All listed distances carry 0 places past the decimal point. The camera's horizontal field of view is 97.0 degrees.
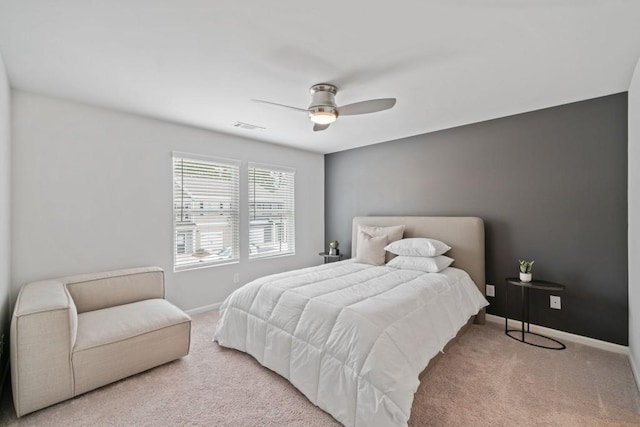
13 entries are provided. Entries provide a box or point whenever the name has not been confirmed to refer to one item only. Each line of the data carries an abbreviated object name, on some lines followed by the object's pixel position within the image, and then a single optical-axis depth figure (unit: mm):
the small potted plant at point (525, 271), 2902
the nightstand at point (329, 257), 4773
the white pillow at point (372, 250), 3670
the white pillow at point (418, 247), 3310
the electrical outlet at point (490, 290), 3414
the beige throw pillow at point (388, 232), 3854
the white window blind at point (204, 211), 3564
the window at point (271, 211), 4359
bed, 1641
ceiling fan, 2346
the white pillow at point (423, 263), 3168
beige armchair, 1826
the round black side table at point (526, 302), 2730
